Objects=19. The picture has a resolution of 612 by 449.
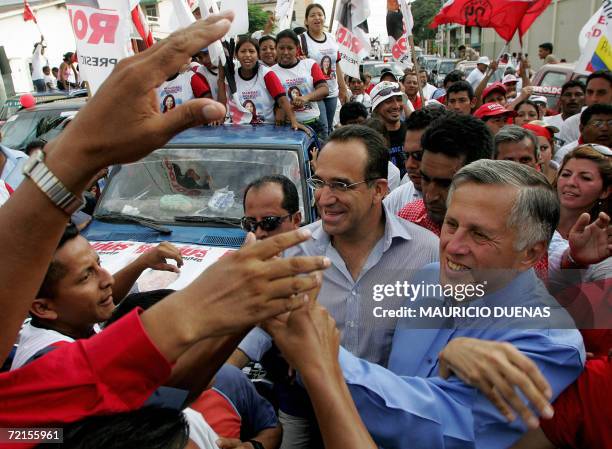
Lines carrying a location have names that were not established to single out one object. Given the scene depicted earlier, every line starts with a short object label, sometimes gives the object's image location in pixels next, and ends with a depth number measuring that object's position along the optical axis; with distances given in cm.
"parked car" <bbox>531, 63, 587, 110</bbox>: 840
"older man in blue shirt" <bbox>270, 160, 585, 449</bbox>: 123
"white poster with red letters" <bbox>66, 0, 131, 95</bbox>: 443
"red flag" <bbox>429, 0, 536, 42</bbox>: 603
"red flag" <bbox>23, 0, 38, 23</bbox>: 1405
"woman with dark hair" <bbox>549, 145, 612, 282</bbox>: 259
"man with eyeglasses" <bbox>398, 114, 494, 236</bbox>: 266
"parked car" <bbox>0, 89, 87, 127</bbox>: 944
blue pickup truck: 356
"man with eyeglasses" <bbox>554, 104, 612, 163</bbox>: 416
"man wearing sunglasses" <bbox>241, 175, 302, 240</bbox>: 281
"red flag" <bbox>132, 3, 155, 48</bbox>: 496
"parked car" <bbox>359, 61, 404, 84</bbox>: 1700
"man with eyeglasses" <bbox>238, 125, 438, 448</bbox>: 203
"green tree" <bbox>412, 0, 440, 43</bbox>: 4747
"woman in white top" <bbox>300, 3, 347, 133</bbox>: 741
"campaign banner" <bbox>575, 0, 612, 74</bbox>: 540
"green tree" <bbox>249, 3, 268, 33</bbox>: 3181
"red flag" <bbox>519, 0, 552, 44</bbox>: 593
